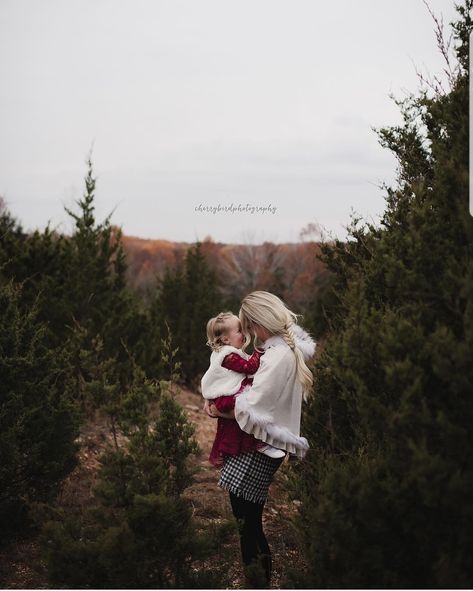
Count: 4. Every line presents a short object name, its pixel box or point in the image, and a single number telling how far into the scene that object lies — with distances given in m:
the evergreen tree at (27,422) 4.71
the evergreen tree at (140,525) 3.19
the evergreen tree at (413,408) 2.52
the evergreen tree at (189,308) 13.86
